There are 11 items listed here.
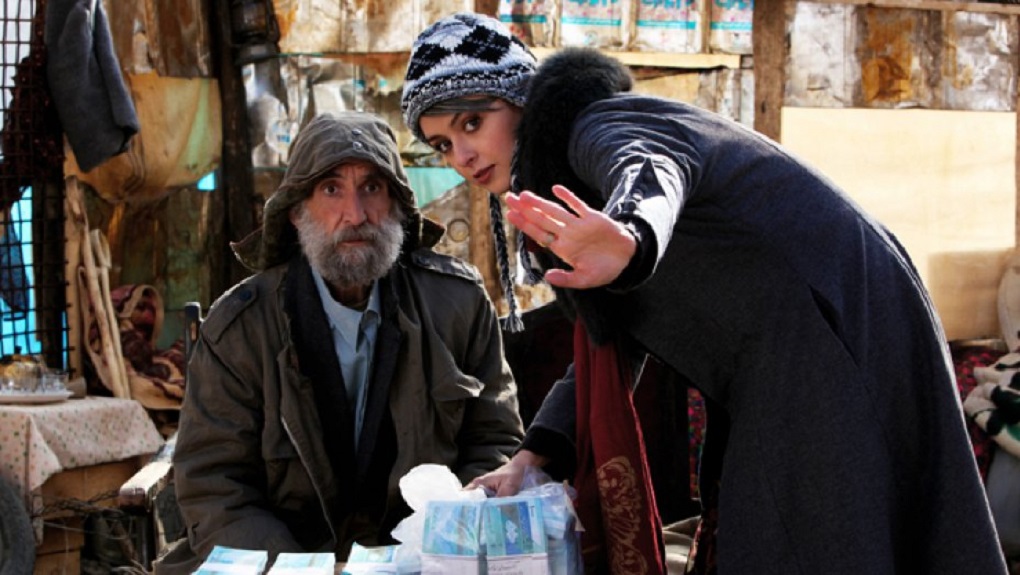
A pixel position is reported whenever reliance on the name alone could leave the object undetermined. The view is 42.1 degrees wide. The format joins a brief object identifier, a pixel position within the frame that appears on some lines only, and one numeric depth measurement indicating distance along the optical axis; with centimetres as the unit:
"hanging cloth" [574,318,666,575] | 244
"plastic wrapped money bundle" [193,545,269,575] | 237
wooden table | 585
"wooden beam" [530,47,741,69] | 721
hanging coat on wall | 677
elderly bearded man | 339
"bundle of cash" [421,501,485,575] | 227
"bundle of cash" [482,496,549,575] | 226
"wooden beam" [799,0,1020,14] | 743
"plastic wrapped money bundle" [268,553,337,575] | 240
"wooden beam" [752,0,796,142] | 732
